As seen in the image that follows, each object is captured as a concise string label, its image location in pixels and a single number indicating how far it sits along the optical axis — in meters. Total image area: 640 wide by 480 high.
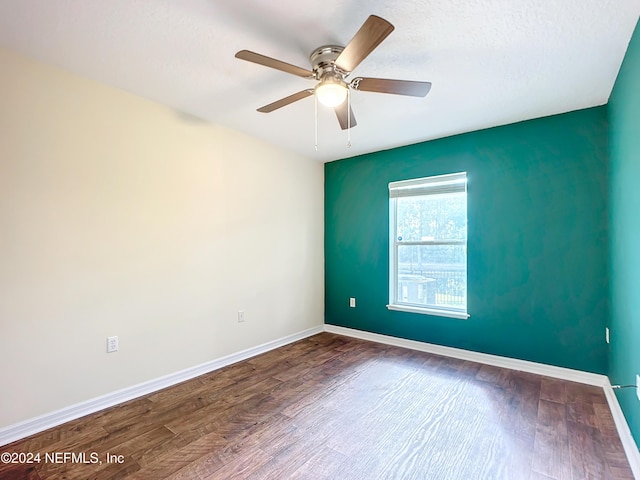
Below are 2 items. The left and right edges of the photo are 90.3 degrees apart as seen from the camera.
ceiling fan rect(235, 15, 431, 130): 1.66
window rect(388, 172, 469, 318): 3.46
